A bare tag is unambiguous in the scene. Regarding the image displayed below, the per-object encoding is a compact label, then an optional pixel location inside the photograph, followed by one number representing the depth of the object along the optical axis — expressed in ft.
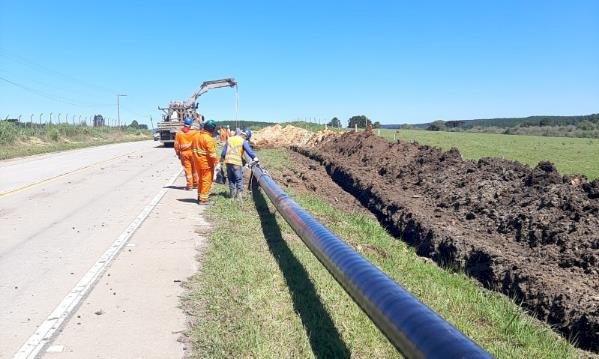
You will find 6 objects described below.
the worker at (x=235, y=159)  38.14
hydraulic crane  116.06
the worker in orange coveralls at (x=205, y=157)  39.06
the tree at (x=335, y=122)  191.24
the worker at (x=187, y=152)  45.29
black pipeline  9.74
